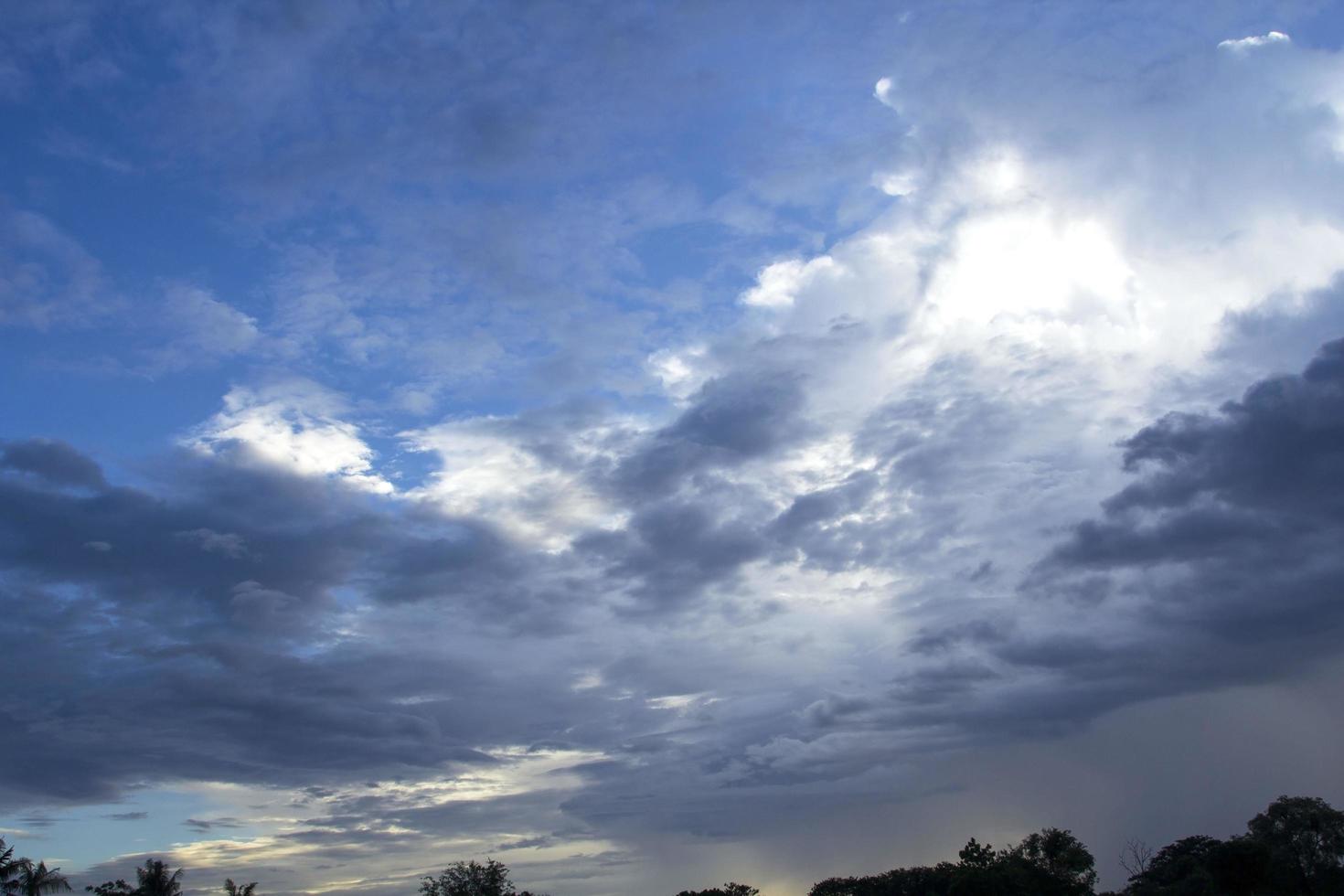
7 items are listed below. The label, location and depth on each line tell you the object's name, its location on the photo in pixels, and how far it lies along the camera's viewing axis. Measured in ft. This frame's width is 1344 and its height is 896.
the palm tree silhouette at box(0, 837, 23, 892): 279.69
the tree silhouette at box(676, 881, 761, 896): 472.03
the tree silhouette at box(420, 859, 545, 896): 363.76
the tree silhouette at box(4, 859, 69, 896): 278.67
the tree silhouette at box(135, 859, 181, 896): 312.71
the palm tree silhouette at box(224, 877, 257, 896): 322.96
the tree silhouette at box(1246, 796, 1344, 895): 386.69
